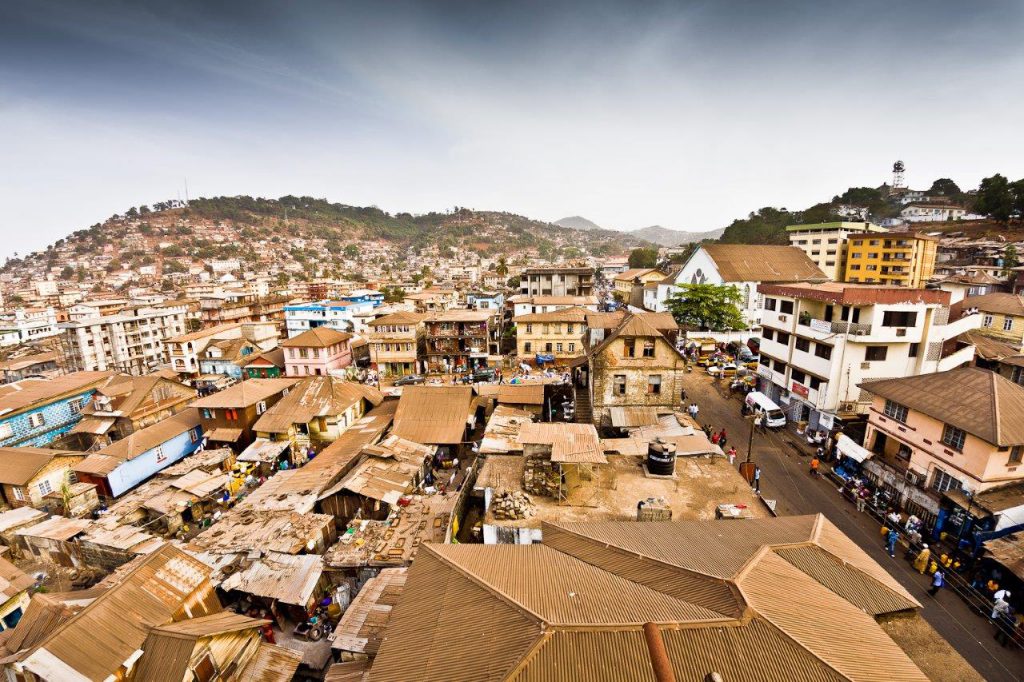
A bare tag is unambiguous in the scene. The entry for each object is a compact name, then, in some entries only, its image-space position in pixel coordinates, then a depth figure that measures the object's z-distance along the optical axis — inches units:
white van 1122.7
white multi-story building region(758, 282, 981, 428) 997.8
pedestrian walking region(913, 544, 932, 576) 615.8
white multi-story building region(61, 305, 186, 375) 2244.1
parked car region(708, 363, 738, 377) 1572.3
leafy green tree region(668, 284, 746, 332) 2066.9
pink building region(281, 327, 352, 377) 1915.6
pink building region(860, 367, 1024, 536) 653.9
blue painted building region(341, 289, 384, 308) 2982.3
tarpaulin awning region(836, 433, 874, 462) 852.6
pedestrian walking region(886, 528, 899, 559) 655.8
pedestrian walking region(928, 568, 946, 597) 578.9
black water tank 702.5
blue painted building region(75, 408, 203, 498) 1089.9
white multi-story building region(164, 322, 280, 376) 2217.0
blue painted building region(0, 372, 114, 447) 1343.5
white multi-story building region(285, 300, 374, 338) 2571.4
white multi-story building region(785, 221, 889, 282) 3115.2
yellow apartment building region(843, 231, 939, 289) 2564.0
